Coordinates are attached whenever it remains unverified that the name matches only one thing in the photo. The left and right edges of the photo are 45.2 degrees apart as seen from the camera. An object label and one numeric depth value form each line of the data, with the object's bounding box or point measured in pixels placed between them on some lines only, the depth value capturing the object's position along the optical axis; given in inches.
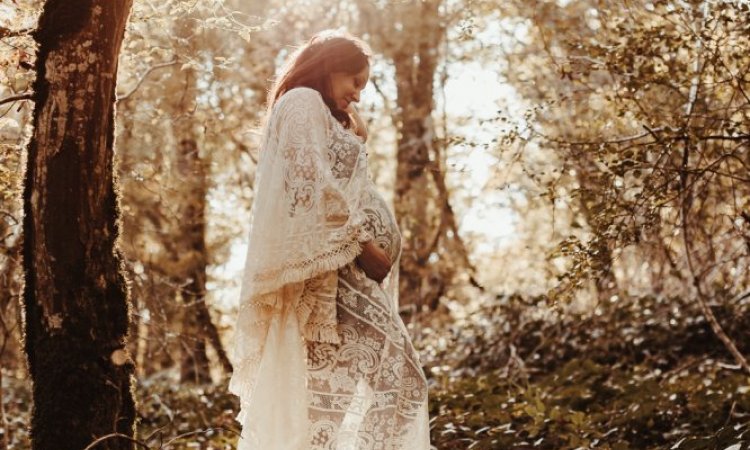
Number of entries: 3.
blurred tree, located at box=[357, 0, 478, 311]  437.4
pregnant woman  123.5
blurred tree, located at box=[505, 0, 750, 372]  160.9
